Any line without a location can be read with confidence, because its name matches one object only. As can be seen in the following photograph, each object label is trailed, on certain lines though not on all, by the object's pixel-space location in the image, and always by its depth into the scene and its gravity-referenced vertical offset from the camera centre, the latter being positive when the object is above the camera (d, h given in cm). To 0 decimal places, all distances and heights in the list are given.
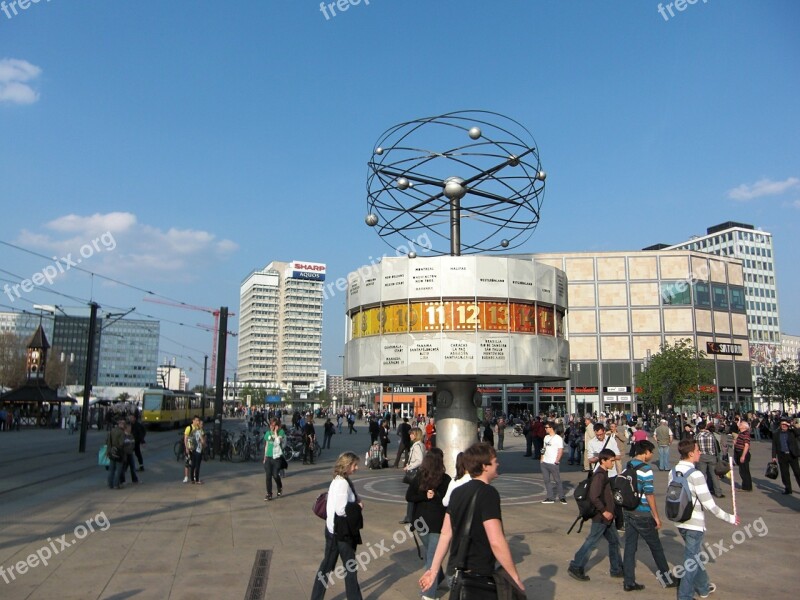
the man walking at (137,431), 2110 -156
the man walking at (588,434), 2127 -155
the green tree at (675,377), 5281 +111
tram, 5075 -165
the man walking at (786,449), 1605 -156
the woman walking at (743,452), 1667 -170
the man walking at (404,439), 2305 -188
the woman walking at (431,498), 762 -138
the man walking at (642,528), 794 -180
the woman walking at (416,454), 1241 -132
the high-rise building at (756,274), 15012 +2865
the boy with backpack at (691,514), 718 -148
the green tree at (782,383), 7094 +75
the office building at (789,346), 17500 +1278
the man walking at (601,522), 830 -180
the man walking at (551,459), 1463 -166
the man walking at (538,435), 2677 -199
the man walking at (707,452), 1548 -158
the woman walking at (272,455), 1523 -164
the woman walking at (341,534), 683 -163
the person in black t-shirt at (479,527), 470 -108
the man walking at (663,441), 2181 -183
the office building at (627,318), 7350 +856
